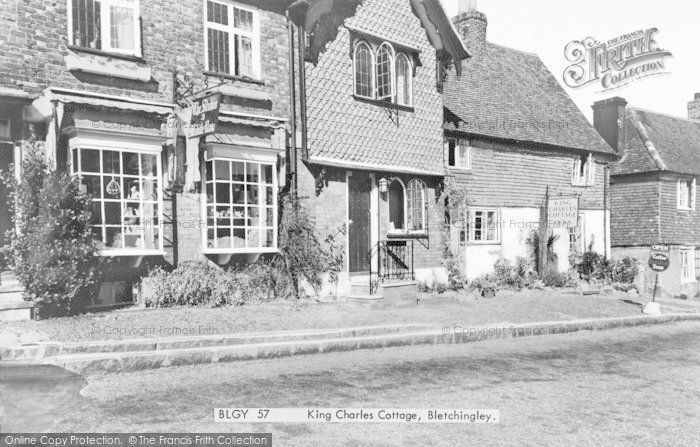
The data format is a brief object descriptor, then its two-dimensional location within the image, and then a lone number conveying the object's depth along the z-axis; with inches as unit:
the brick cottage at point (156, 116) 396.5
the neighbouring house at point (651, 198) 984.9
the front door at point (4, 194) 388.1
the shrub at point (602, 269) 902.4
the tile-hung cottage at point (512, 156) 741.9
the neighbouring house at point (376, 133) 551.8
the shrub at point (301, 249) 516.1
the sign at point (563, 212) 747.9
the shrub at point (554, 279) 777.6
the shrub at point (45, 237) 366.0
